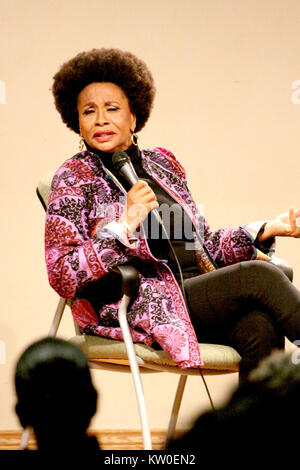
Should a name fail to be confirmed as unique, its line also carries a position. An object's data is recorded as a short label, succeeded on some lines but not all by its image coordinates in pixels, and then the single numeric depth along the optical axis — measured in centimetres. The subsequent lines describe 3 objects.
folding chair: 746
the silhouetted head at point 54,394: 294
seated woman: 744
